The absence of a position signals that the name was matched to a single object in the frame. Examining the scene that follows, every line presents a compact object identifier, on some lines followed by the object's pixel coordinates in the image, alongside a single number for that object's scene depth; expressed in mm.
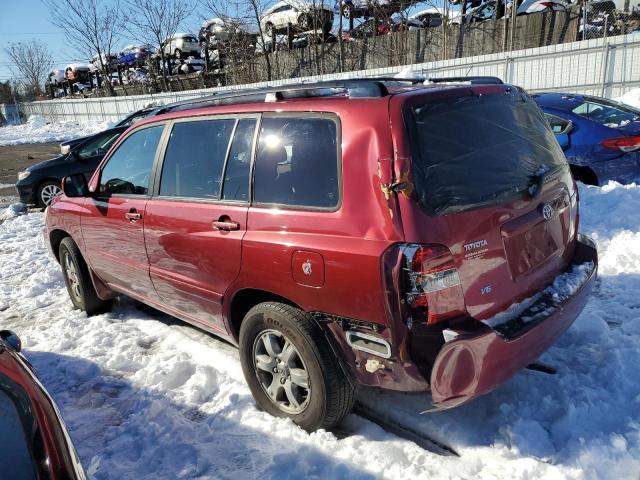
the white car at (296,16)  23469
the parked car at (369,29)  22250
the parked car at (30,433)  1729
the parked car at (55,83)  42625
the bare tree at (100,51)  33969
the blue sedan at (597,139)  6469
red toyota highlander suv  2305
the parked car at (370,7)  21734
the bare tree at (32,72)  51688
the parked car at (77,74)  40469
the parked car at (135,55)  32391
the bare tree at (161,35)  30688
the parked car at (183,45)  30672
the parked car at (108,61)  35209
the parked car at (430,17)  21766
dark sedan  10281
